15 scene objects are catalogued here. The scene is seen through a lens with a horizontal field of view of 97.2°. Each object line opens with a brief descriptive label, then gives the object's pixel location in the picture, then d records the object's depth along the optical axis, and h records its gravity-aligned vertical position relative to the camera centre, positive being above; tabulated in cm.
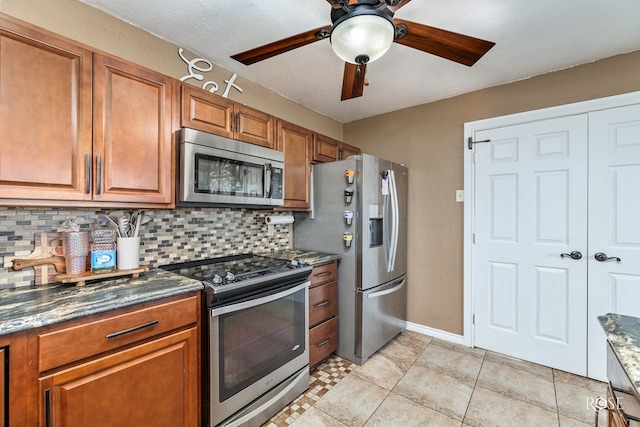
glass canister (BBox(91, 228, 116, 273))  151 -21
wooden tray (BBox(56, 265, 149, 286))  140 -33
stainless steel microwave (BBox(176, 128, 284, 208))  168 +27
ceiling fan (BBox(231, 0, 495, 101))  118 +82
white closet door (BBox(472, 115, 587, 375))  223 -24
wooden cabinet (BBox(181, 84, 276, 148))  178 +66
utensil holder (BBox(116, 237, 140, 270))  161 -23
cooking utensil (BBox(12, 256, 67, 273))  139 -26
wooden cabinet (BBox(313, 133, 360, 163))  272 +66
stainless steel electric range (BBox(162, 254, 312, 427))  152 -76
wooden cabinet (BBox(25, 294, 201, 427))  106 -68
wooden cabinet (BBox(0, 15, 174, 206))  119 +42
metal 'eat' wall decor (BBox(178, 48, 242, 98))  205 +107
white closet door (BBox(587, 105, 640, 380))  203 -3
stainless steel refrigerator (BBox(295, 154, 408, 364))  240 -23
